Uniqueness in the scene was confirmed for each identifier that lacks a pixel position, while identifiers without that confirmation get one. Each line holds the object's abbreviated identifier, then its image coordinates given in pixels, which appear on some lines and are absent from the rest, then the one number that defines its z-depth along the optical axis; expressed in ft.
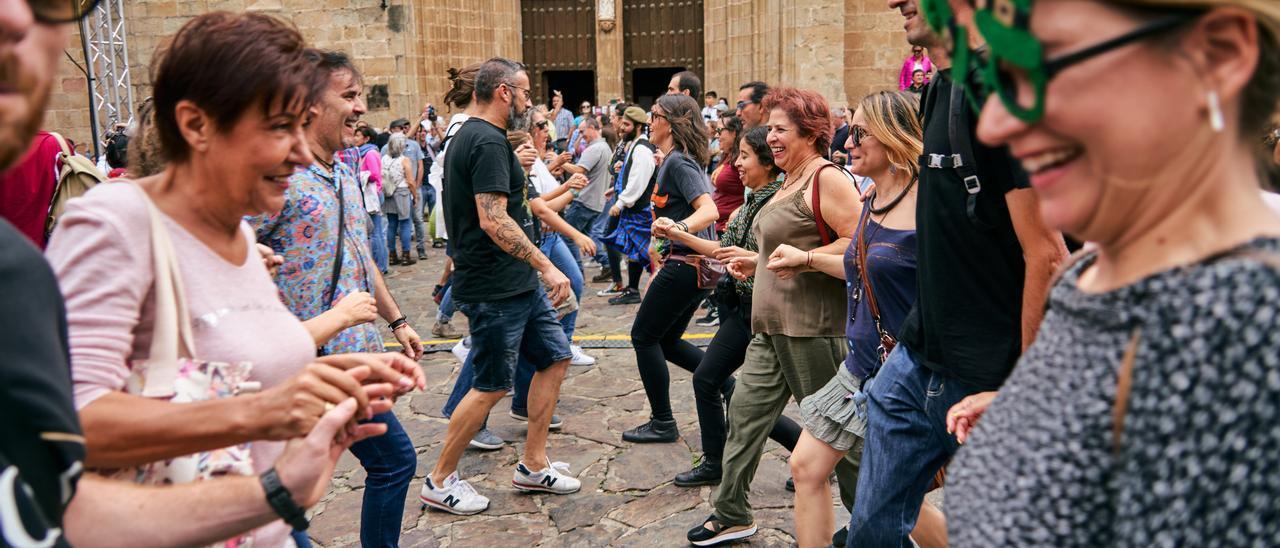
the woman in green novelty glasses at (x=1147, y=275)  3.27
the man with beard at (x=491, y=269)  15.20
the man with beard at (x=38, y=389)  3.37
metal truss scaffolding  45.06
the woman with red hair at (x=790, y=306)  12.69
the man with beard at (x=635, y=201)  23.15
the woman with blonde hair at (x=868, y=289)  10.64
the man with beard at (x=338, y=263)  10.98
